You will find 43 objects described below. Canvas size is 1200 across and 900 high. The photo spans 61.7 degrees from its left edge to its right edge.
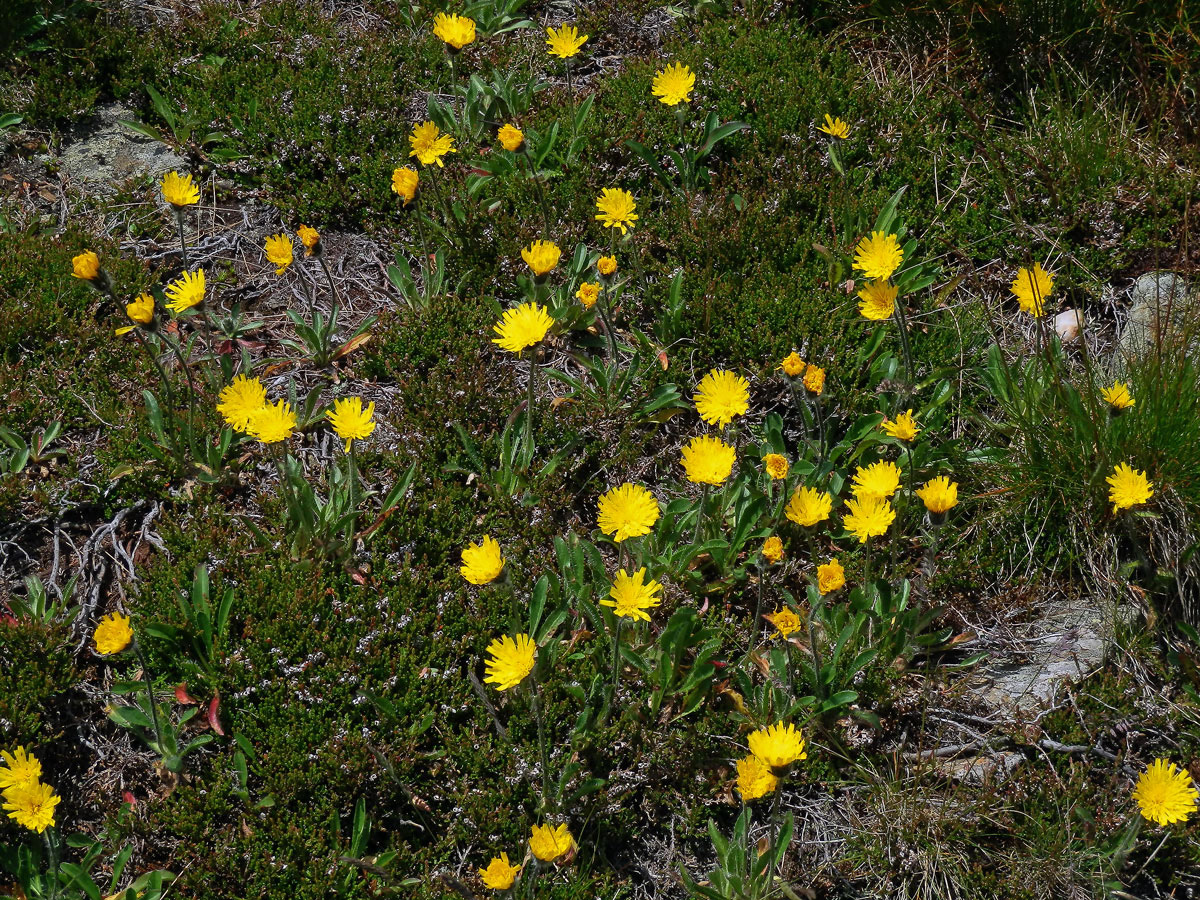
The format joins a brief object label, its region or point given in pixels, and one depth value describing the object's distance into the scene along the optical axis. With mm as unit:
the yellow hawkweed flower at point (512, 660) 2592
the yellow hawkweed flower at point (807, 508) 2953
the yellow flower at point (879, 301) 3193
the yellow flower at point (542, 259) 3377
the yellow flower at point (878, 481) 3006
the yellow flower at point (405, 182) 3832
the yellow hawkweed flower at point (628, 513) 2854
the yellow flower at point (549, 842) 2482
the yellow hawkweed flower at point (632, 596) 2639
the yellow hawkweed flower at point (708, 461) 2893
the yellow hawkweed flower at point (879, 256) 3291
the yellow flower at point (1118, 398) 3025
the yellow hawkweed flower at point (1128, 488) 2953
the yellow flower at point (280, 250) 3582
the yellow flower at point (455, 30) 4055
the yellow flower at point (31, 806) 2529
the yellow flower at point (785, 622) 2740
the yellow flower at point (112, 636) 2650
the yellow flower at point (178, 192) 3525
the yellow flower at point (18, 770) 2574
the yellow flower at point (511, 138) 3700
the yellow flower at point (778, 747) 2436
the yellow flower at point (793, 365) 3070
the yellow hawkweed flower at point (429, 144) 3787
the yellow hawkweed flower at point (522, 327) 3193
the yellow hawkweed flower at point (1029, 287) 3422
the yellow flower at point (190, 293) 3316
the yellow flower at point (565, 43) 4121
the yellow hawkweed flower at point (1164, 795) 2553
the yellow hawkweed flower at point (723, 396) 3197
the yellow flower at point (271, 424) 2891
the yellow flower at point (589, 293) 3514
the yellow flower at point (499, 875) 2344
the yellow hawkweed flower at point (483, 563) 2652
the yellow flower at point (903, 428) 3043
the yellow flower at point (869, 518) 2953
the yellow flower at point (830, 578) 2783
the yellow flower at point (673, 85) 4004
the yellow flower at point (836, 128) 3764
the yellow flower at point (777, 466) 3059
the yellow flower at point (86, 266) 3115
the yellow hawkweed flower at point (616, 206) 3730
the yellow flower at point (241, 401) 3086
